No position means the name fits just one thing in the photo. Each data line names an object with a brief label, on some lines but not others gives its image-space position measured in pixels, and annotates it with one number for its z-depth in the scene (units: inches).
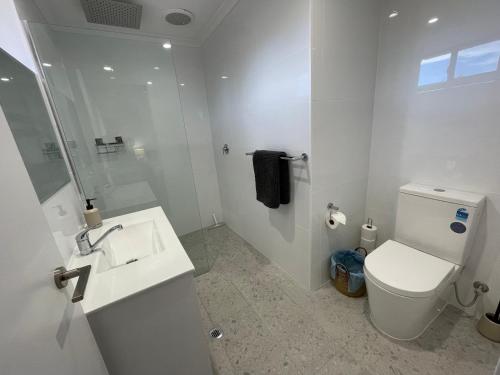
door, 15.4
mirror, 30.8
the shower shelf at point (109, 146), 78.3
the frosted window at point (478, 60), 44.1
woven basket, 64.2
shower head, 62.4
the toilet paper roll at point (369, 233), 71.3
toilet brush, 49.6
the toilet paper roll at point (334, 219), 61.9
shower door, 69.4
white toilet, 47.1
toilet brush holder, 49.4
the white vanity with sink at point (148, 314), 32.0
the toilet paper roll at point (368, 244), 72.2
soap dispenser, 54.1
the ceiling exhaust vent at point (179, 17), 72.3
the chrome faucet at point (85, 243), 42.3
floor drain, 56.3
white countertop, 31.8
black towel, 63.5
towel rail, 56.9
